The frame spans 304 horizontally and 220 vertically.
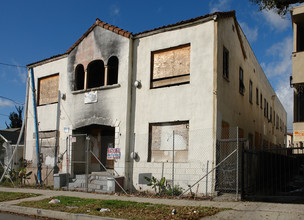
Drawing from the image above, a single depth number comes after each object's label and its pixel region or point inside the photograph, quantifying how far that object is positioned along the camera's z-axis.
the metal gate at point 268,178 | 10.68
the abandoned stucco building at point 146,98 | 12.63
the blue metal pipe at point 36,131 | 16.52
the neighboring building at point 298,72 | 14.23
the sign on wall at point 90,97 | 15.69
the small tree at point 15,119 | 39.19
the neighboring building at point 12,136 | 24.67
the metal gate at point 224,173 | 11.84
